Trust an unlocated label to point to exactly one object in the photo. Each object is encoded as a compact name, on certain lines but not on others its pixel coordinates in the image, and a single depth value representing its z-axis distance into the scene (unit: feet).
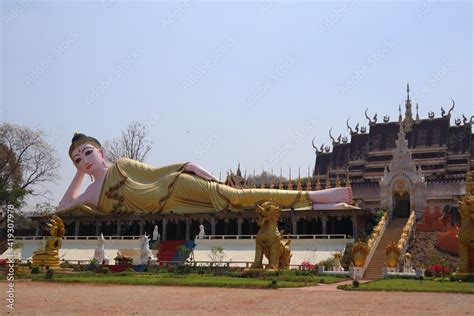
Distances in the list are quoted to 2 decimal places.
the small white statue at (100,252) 115.55
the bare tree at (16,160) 163.22
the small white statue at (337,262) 98.79
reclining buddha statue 139.33
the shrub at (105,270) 89.82
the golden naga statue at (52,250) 105.60
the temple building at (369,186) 140.26
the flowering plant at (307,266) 94.21
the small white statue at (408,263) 96.56
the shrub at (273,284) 64.75
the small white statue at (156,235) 140.45
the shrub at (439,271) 81.76
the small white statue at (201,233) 133.80
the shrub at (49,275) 79.92
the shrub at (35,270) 91.86
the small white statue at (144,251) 106.52
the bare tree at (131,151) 198.49
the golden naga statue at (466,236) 74.99
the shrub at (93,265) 98.34
